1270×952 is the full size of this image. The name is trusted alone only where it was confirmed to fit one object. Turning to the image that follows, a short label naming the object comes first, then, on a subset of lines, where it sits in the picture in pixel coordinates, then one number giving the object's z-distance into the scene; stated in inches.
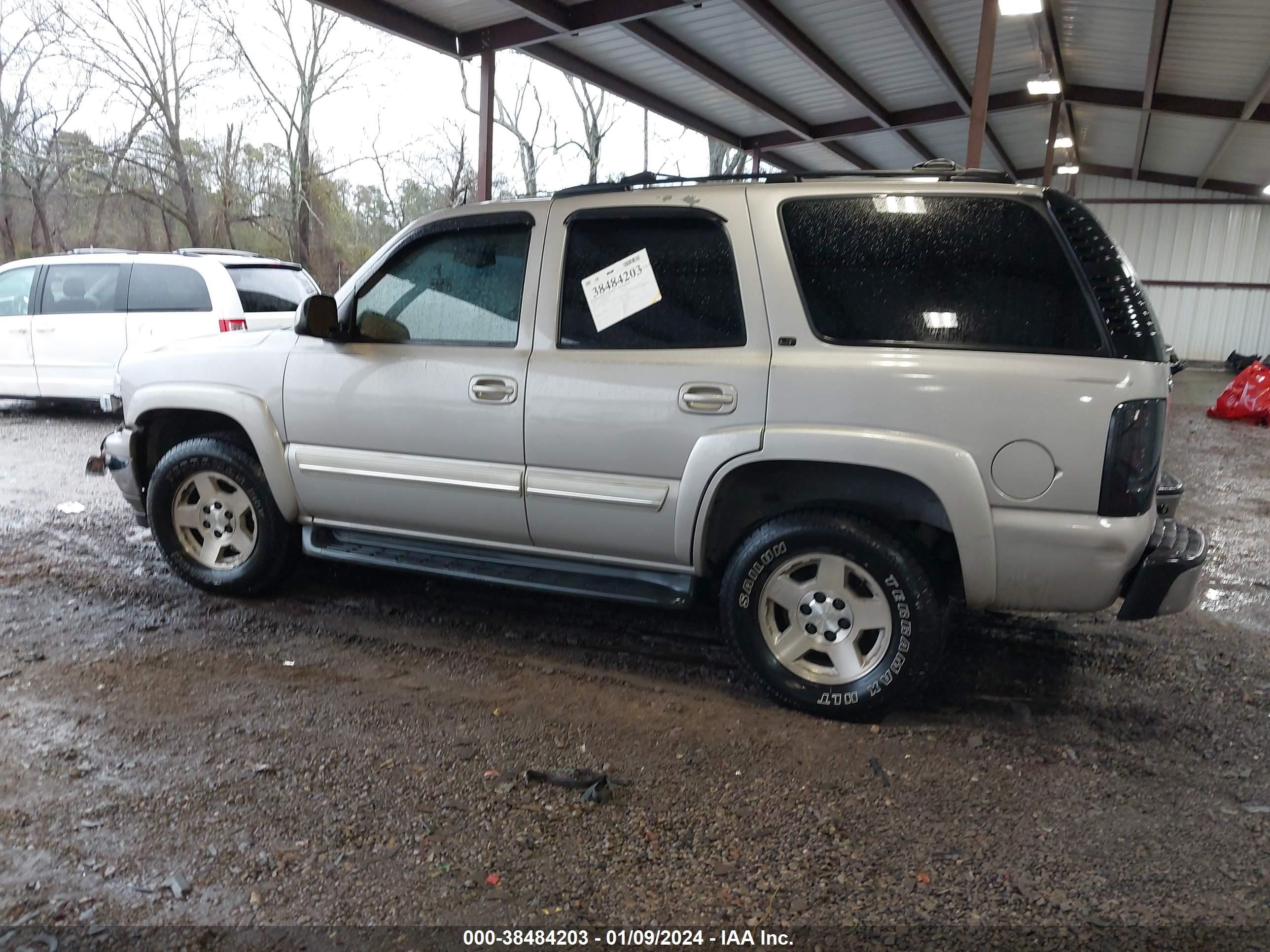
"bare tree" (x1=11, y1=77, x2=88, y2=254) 736.3
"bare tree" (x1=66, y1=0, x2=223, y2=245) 782.5
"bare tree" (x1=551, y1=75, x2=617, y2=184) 1157.7
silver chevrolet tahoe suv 121.3
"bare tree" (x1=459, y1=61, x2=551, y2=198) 1134.4
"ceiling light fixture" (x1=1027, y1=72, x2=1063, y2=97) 514.6
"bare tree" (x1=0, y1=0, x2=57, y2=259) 728.3
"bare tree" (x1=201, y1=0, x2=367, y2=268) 843.4
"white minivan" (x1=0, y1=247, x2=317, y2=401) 364.2
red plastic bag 494.9
